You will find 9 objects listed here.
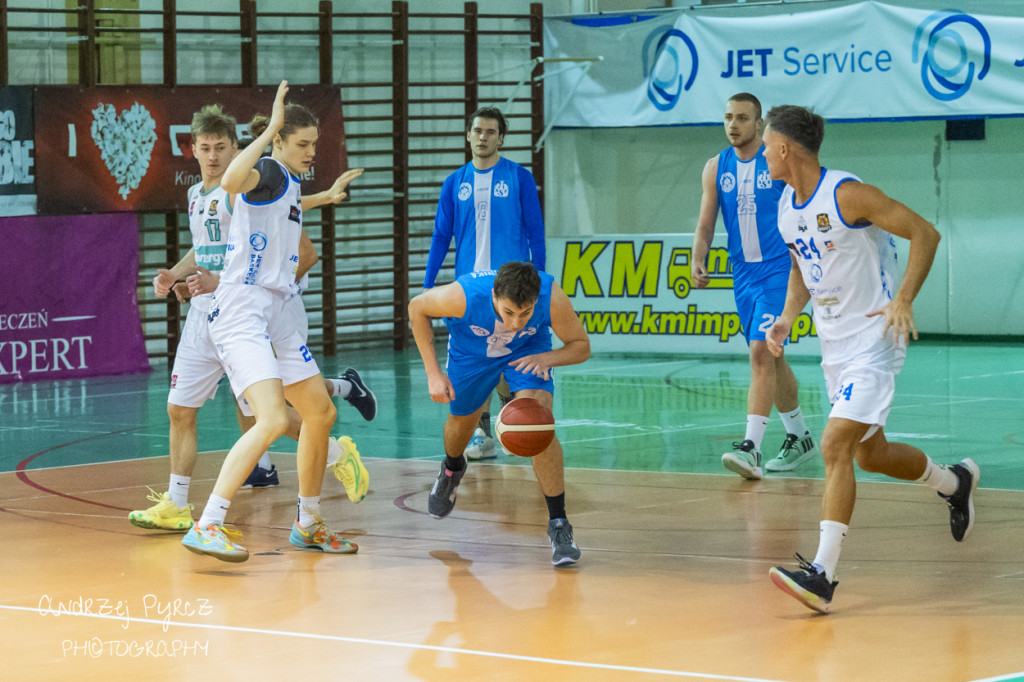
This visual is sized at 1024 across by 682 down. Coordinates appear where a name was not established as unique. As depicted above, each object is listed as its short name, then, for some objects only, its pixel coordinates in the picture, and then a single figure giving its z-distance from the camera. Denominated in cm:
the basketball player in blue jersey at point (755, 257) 1586
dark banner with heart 2697
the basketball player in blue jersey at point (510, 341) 1126
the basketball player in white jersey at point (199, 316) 1305
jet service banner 2928
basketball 1148
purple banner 2651
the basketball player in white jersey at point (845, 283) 1033
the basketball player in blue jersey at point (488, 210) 1669
